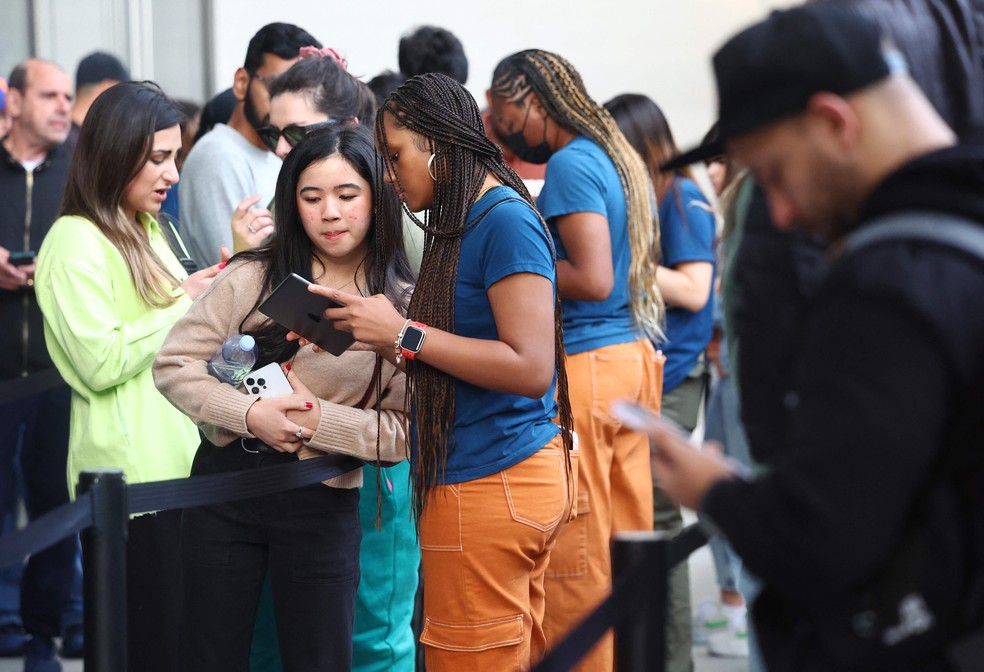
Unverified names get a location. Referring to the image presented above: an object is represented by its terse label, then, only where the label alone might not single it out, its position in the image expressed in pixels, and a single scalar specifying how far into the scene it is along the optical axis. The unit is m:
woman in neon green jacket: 6.42
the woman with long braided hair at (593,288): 7.00
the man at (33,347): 8.87
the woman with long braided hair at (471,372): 5.05
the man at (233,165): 8.27
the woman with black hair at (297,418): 5.71
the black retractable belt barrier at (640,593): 4.00
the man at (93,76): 12.16
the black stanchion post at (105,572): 4.99
